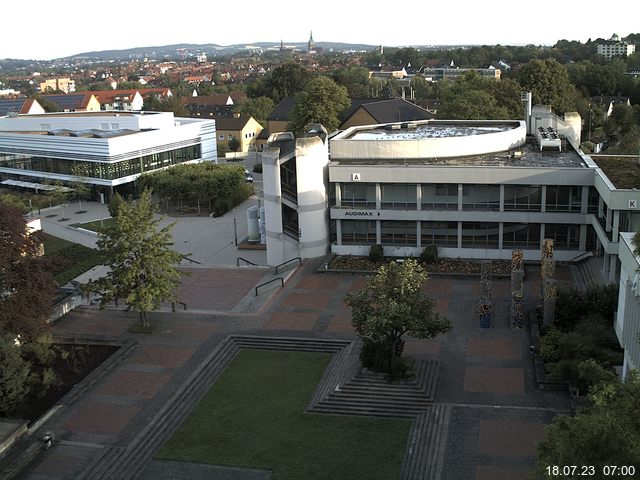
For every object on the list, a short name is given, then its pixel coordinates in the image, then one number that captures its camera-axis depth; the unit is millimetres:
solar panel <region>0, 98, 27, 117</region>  106125
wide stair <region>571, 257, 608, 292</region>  33875
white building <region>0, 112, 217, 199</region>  64688
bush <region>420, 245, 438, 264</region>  38562
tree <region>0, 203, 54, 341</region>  26000
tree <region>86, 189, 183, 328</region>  30172
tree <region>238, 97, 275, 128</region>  105488
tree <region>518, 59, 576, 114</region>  74625
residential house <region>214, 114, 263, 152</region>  94688
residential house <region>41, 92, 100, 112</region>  120650
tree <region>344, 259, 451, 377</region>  24750
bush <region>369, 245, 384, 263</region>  39344
